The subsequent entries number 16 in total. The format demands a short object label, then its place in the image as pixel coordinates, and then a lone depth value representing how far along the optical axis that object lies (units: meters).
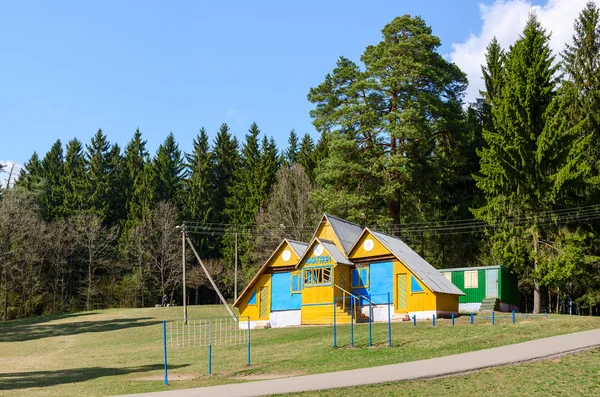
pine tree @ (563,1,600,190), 46.09
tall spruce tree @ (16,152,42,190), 82.85
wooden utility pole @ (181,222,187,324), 44.24
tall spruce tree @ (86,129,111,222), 77.88
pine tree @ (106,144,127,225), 80.25
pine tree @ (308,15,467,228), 48.78
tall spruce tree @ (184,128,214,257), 77.81
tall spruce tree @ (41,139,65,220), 78.75
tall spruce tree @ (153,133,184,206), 80.88
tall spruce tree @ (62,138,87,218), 77.62
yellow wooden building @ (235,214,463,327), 36.19
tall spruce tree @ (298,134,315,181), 72.64
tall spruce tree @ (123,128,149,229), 77.31
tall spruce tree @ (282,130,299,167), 93.62
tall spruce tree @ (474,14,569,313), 41.88
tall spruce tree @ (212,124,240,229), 82.57
